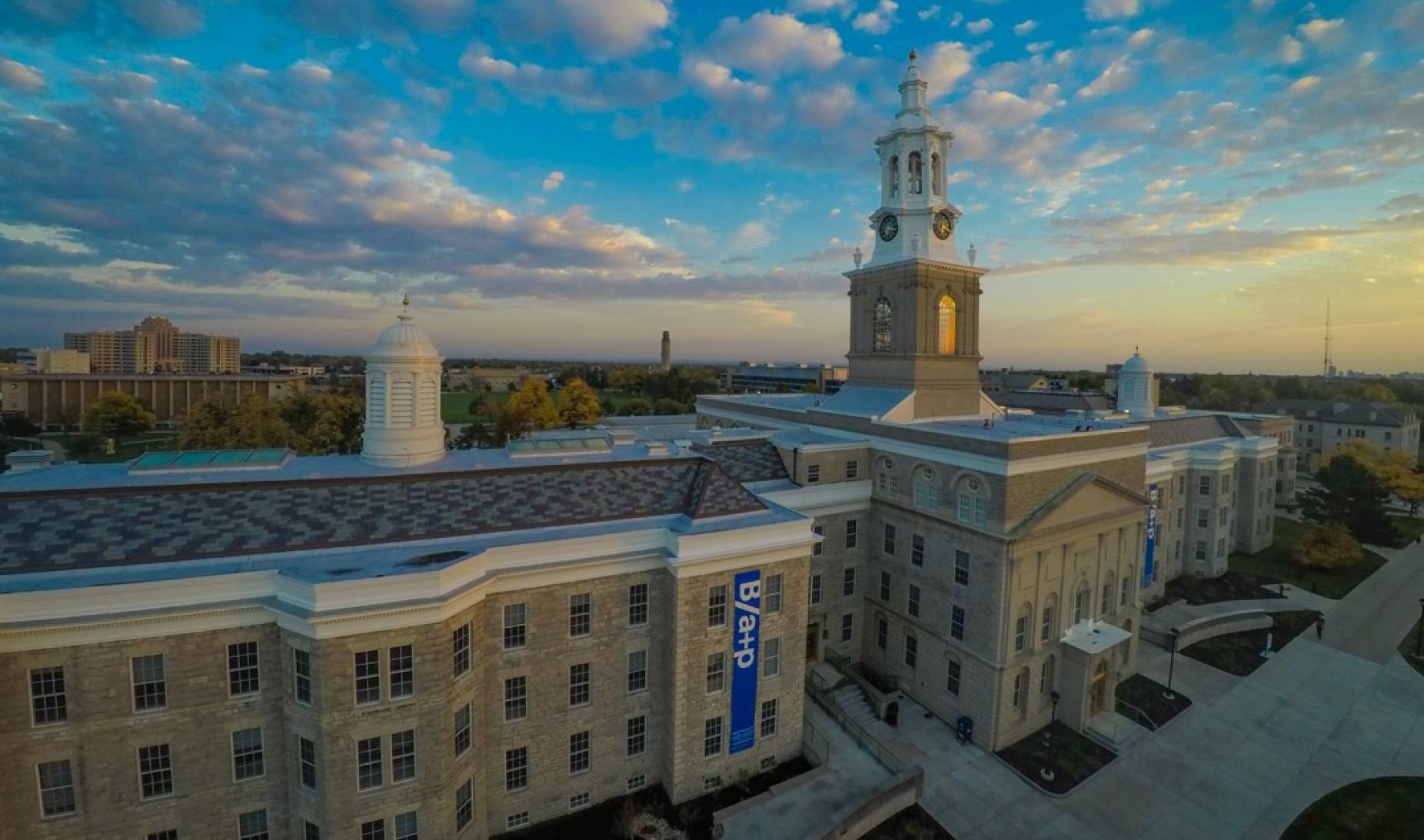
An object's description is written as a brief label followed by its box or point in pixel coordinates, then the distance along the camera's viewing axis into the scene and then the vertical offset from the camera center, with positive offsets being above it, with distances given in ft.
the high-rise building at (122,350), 616.39 +26.83
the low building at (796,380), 547.86 +4.12
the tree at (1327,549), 157.89 -41.94
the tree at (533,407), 250.98 -11.82
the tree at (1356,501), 175.73 -32.58
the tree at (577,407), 277.03 -11.90
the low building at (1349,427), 267.18 -16.33
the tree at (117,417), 274.57 -19.06
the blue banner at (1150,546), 130.41 -34.80
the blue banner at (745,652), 78.43 -35.25
